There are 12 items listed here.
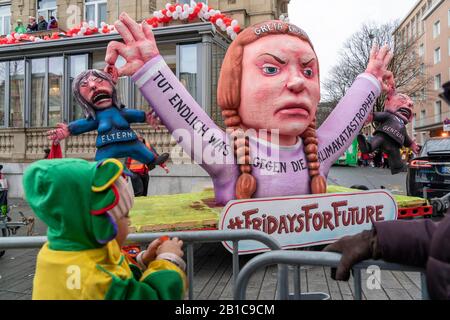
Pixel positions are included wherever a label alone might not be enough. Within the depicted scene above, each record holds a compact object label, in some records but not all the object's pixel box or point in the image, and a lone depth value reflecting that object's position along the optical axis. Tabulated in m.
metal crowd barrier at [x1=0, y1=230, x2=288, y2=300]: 2.06
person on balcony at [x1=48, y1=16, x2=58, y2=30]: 13.95
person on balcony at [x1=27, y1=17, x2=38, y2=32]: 13.90
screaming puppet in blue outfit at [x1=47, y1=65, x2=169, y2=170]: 4.06
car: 6.68
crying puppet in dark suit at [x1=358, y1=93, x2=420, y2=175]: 4.99
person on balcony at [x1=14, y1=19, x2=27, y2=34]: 13.39
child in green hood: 1.39
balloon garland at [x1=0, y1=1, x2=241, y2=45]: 8.78
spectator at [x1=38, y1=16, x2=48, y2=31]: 13.98
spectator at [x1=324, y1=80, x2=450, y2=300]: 1.23
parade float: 3.83
